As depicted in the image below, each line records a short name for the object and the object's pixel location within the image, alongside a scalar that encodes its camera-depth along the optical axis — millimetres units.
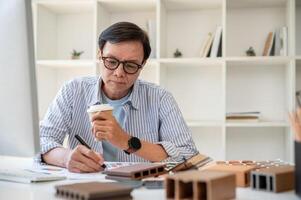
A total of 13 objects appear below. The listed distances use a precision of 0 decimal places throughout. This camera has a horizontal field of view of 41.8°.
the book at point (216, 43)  2875
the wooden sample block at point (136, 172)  1040
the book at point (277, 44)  2871
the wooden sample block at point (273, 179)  911
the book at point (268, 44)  2910
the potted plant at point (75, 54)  3205
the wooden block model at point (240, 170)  981
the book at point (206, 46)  2930
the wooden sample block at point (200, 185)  765
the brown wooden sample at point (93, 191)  745
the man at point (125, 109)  1566
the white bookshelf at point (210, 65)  2979
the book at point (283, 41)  2770
